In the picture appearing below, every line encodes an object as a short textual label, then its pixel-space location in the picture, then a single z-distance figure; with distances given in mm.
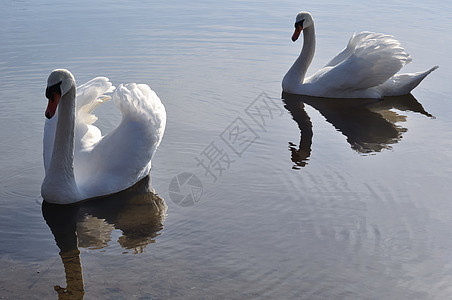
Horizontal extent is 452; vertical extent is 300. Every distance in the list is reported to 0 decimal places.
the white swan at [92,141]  6129
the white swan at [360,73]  10383
